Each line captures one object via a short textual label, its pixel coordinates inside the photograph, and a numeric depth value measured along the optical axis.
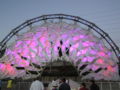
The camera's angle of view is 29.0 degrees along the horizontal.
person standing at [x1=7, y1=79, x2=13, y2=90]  18.91
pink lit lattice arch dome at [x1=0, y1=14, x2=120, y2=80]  21.86
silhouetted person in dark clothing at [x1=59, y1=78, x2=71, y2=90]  8.76
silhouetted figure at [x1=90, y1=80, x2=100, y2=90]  11.50
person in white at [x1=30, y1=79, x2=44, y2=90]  9.00
